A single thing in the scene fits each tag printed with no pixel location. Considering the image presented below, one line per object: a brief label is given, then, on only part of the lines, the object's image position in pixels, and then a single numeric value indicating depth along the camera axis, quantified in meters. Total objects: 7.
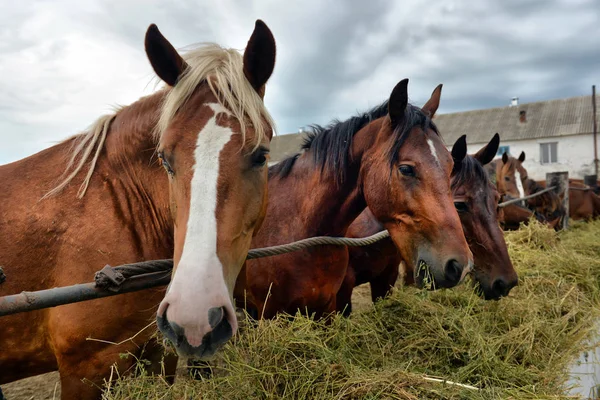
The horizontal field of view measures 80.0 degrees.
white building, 27.92
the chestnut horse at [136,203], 1.52
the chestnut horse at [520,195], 8.23
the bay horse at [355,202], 2.34
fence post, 8.88
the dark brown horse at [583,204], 11.29
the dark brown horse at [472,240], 3.44
